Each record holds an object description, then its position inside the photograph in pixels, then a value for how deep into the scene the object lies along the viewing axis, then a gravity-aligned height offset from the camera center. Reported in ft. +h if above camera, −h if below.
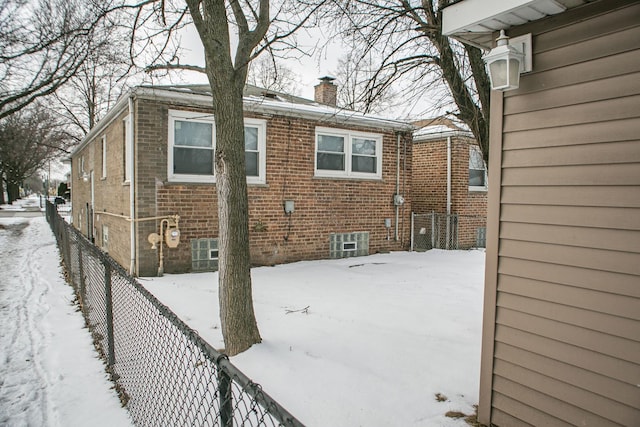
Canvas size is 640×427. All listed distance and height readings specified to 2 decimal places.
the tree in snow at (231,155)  13.07 +1.38
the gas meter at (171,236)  26.76 -2.52
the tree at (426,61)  18.53 +7.27
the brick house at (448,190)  41.73 +1.21
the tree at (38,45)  54.34 +21.76
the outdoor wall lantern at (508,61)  8.95 +3.12
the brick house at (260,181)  26.50 +1.35
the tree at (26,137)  110.73 +17.03
